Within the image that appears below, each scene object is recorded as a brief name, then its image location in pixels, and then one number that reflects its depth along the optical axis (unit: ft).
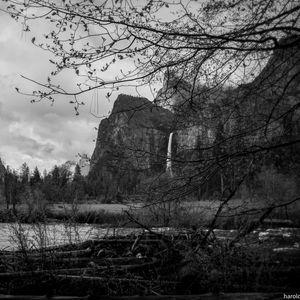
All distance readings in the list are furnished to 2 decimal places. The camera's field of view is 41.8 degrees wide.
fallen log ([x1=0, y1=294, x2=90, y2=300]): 10.86
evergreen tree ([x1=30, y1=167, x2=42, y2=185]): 380.00
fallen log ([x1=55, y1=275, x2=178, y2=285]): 20.01
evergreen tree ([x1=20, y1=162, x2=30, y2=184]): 380.37
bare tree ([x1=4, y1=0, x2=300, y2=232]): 14.99
